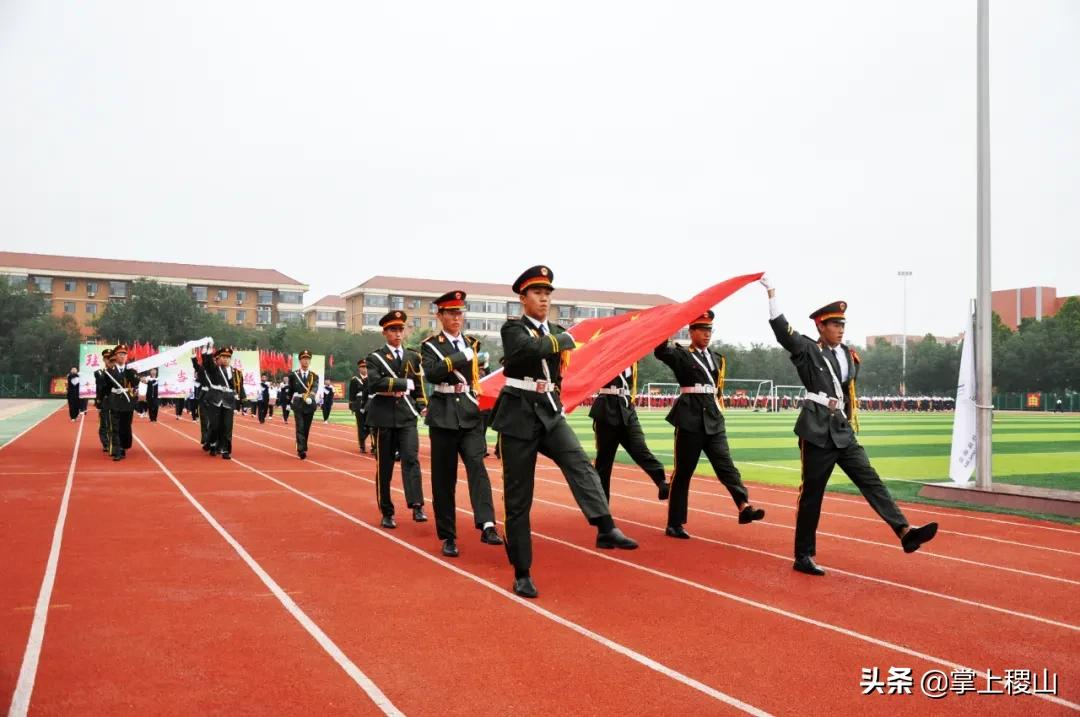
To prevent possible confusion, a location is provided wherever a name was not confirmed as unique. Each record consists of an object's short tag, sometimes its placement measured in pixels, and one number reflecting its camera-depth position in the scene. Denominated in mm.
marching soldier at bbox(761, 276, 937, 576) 6477
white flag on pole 10969
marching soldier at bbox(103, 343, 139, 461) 15117
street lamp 65806
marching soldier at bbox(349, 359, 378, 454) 17859
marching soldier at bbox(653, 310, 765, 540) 7797
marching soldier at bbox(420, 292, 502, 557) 7277
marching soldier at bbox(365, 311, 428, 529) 8531
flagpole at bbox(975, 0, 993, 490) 10703
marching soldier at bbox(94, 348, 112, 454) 15180
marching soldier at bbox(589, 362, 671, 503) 8523
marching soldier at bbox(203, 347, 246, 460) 15633
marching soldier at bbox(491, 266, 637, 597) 5648
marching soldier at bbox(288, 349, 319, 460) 16281
